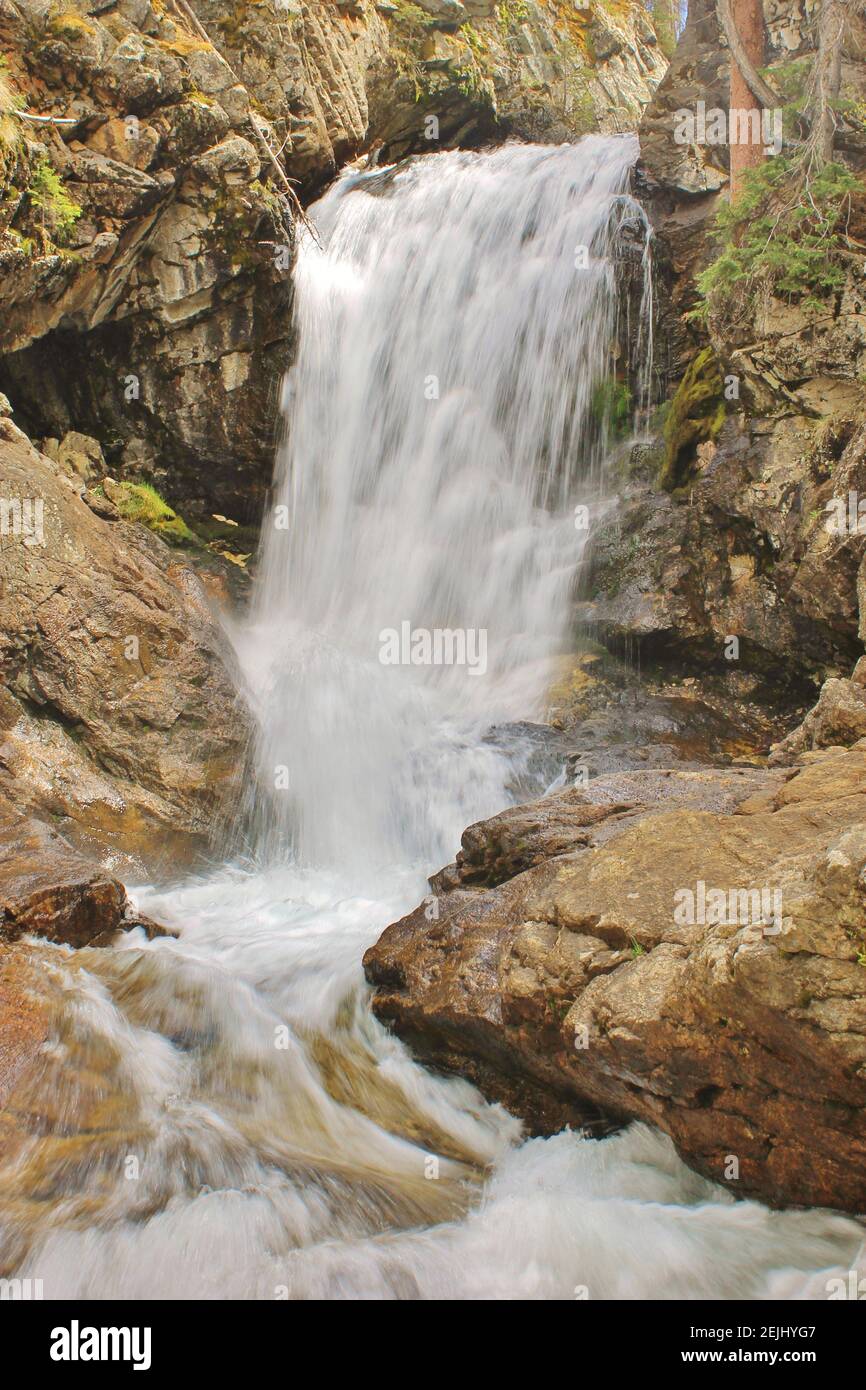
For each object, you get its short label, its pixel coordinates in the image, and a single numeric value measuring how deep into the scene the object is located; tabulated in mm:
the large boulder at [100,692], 7672
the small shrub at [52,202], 9438
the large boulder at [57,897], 5270
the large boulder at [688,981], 3516
